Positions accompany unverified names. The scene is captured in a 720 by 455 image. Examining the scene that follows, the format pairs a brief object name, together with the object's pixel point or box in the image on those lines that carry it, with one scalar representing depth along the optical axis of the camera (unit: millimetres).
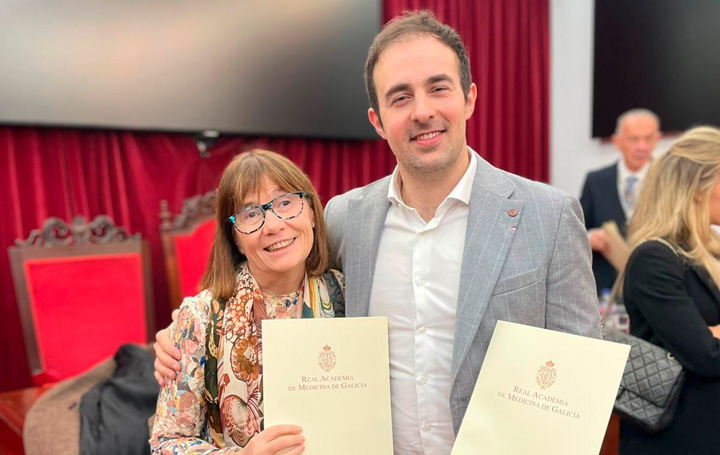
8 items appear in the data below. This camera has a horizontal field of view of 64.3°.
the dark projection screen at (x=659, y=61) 4105
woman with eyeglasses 1239
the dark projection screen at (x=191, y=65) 2926
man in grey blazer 1222
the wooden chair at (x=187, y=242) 3139
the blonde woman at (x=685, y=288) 1696
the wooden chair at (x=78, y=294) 2641
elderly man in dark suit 3552
